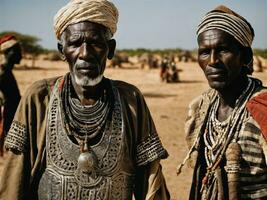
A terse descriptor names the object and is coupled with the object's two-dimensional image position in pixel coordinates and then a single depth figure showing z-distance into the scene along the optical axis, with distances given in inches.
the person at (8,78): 251.2
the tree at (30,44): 1640.0
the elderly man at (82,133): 108.9
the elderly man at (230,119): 109.4
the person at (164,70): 873.9
